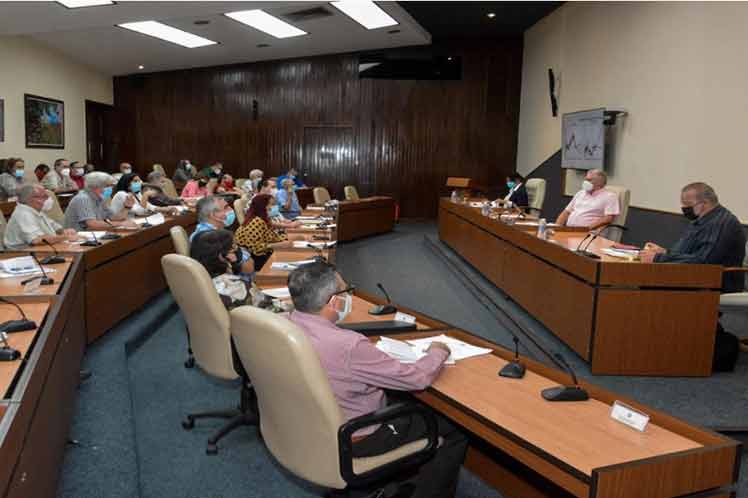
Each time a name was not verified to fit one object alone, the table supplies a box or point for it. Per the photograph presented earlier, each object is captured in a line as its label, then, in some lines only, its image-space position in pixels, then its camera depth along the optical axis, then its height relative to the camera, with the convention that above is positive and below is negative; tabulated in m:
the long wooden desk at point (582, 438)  1.53 -0.72
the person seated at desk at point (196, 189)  9.58 -0.44
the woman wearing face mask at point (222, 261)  3.27 -0.56
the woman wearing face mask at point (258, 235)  5.29 -0.62
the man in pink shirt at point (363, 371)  1.94 -0.65
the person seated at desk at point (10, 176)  8.23 -0.30
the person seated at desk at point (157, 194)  7.73 -0.44
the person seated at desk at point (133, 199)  6.40 -0.44
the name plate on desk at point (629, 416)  1.74 -0.69
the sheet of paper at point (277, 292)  3.25 -0.69
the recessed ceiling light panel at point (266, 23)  9.53 +2.35
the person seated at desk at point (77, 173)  10.79 -0.30
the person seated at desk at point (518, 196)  9.12 -0.35
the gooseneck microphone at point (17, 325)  2.26 -0.63
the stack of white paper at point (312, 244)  4.90 -0.64
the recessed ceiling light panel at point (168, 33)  9.80 +2.17
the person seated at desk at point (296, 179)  11.48 -0.29
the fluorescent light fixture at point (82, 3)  7.54 +1.89
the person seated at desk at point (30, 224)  4.21 -0.48
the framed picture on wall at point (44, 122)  10.36 +0.59
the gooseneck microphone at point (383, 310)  2.84 -0.66
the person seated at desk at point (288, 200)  8.10 -0.48
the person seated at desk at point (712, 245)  3.87 -0.44
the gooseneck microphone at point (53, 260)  3.68 -0.63
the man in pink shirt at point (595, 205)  6.31 -0.30
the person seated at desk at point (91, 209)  5.43 -0.46
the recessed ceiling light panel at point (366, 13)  9.61 +2.57
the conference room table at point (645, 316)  3.70 -0.84
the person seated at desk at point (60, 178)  9.74 -0.36
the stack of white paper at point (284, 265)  3.91 -0.65
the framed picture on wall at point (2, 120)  9.49 +0.52
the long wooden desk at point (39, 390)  1.53 -0.73
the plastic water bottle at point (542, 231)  5.06 -0.49
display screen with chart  8.67 +0.54
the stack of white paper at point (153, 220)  5.81 -0.59
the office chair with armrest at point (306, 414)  1.74 -0.75
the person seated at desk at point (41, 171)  9.81 -0.25
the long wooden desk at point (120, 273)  4.12 -0.88
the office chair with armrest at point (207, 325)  2.78 -0.76
